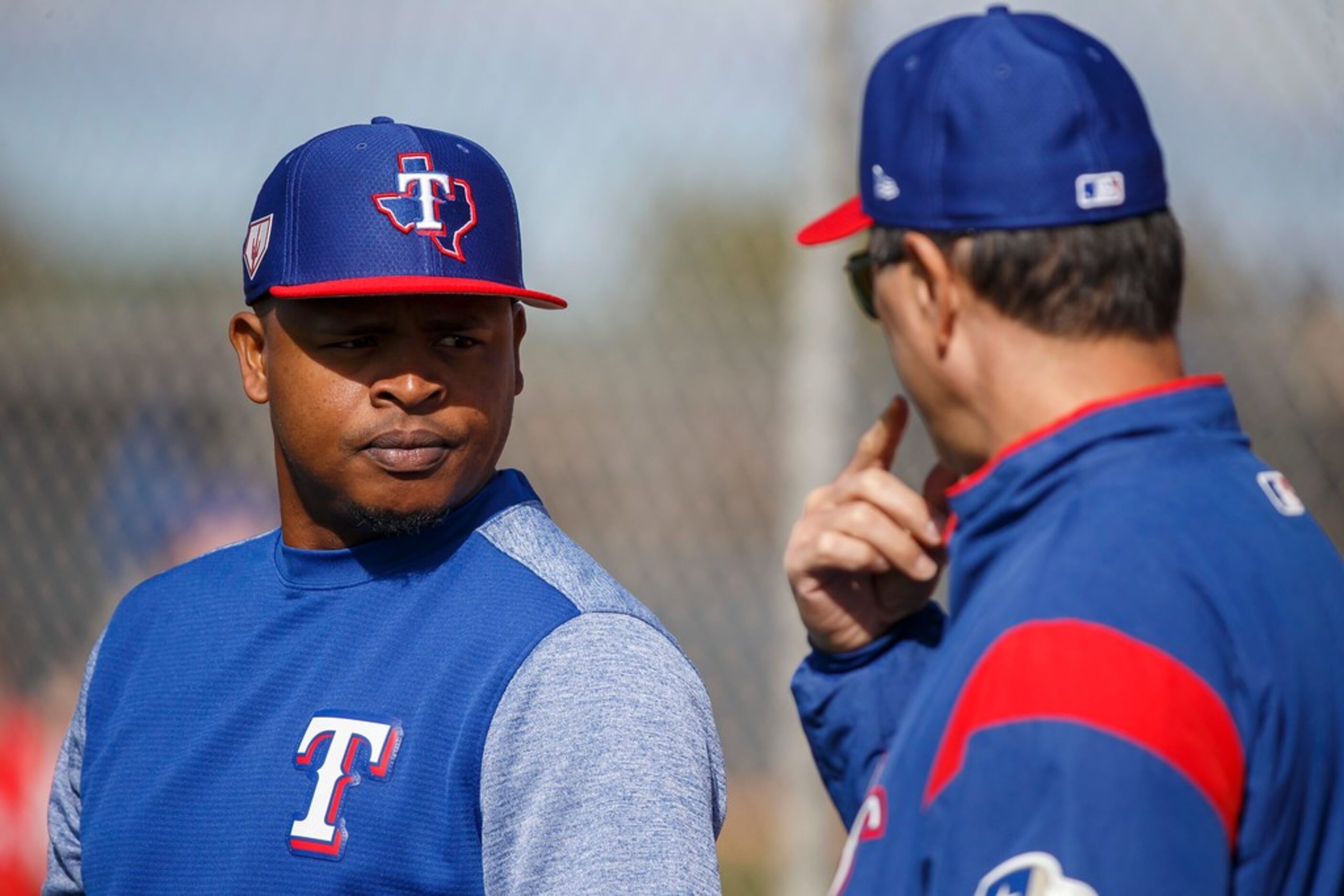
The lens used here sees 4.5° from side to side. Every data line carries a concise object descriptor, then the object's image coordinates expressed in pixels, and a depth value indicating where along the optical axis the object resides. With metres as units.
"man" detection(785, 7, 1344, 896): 9.37
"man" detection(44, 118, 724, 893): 9.66
